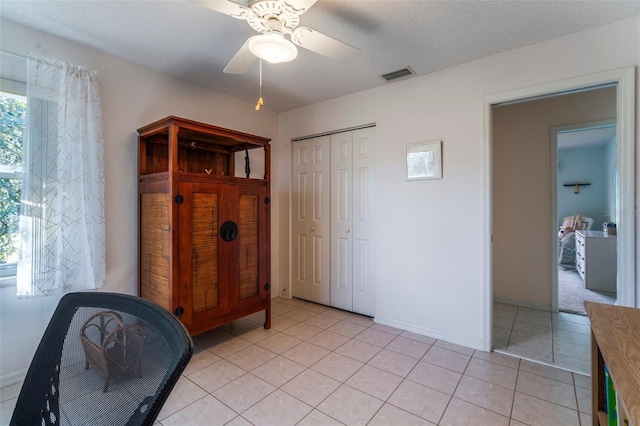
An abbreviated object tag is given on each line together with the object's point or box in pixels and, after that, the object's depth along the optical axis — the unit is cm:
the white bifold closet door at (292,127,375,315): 317
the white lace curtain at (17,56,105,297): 189
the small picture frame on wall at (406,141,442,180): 258
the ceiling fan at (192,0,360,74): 136
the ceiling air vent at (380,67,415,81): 259
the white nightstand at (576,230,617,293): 380
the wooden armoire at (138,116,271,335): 214
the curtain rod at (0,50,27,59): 186
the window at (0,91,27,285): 188
